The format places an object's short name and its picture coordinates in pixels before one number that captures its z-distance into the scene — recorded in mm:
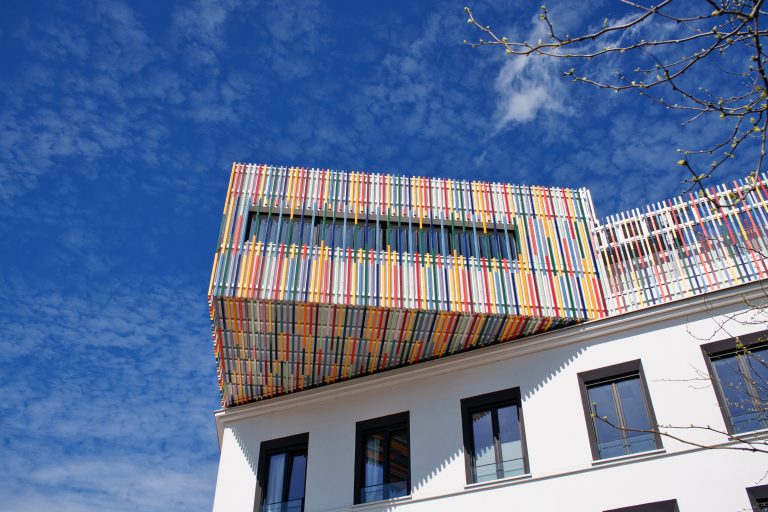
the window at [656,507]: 13220
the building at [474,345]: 14258
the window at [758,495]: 12484
